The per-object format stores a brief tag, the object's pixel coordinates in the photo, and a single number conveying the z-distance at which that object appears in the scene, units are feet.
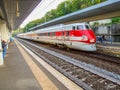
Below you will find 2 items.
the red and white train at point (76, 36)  57.31
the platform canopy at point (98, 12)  68.87
